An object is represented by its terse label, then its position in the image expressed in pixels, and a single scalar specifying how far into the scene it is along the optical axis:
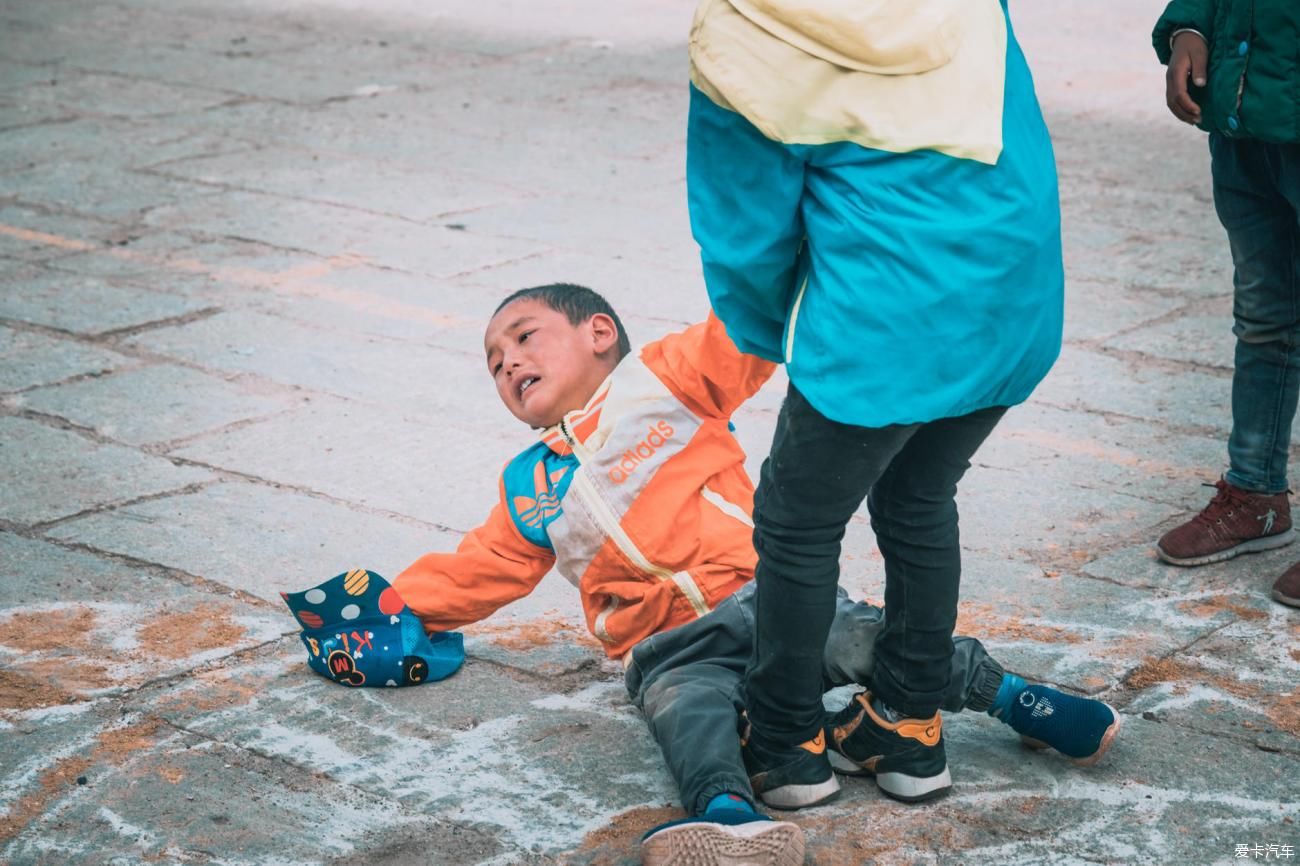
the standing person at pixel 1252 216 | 6.09
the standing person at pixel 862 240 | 4.07
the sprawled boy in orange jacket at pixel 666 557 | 4.91
